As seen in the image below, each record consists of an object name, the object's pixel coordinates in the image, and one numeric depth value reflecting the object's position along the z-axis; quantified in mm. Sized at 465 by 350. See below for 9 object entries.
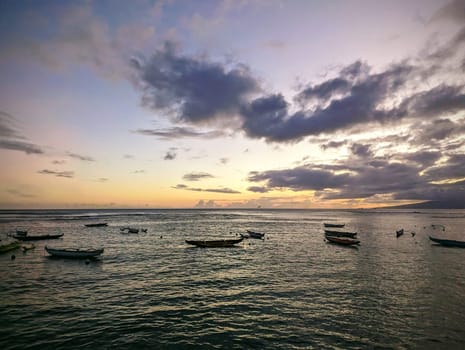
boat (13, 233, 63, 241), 64625
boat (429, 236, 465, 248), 59000
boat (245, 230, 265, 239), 73562
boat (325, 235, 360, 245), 60312
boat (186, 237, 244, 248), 56031
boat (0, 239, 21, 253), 49059
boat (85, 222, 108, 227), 105288
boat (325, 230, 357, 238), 73688
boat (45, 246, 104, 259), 42866
